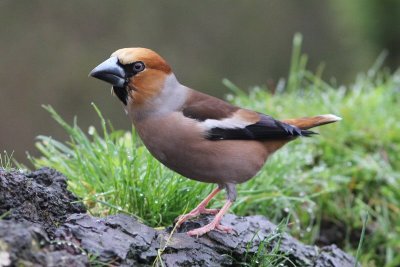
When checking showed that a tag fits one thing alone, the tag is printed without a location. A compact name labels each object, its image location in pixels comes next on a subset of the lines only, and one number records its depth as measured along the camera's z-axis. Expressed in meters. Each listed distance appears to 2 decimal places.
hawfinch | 6.86
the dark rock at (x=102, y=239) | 5.03
